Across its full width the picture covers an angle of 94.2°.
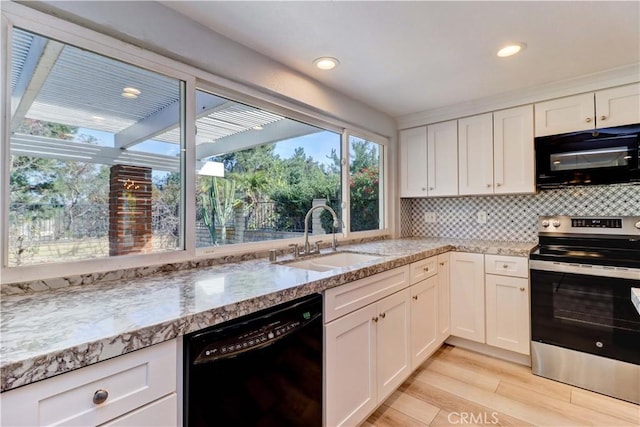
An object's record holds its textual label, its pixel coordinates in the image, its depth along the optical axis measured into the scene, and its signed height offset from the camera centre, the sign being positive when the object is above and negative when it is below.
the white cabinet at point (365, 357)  1.44 -0.79
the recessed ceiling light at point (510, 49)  1.80 +1.02
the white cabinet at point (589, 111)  2.13 +0.78
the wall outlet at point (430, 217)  3.37 -0.04
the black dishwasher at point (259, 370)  0.94 -0.56
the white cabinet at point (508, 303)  2.29 -0.71
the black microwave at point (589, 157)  2.13 +0.42
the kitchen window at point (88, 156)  1.17 +0.27
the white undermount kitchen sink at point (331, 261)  1.99 -0.33
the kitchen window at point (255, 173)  1.78 +0.30
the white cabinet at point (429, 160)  2.93 +0.55
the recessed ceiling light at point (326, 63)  1.94 +1.02
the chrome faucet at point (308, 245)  2.10 -0.21
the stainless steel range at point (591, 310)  1.89 -0.66
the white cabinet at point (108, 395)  0.67 -0.45
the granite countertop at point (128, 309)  0.69 -0.30
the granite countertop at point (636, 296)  0.89 -0.27
